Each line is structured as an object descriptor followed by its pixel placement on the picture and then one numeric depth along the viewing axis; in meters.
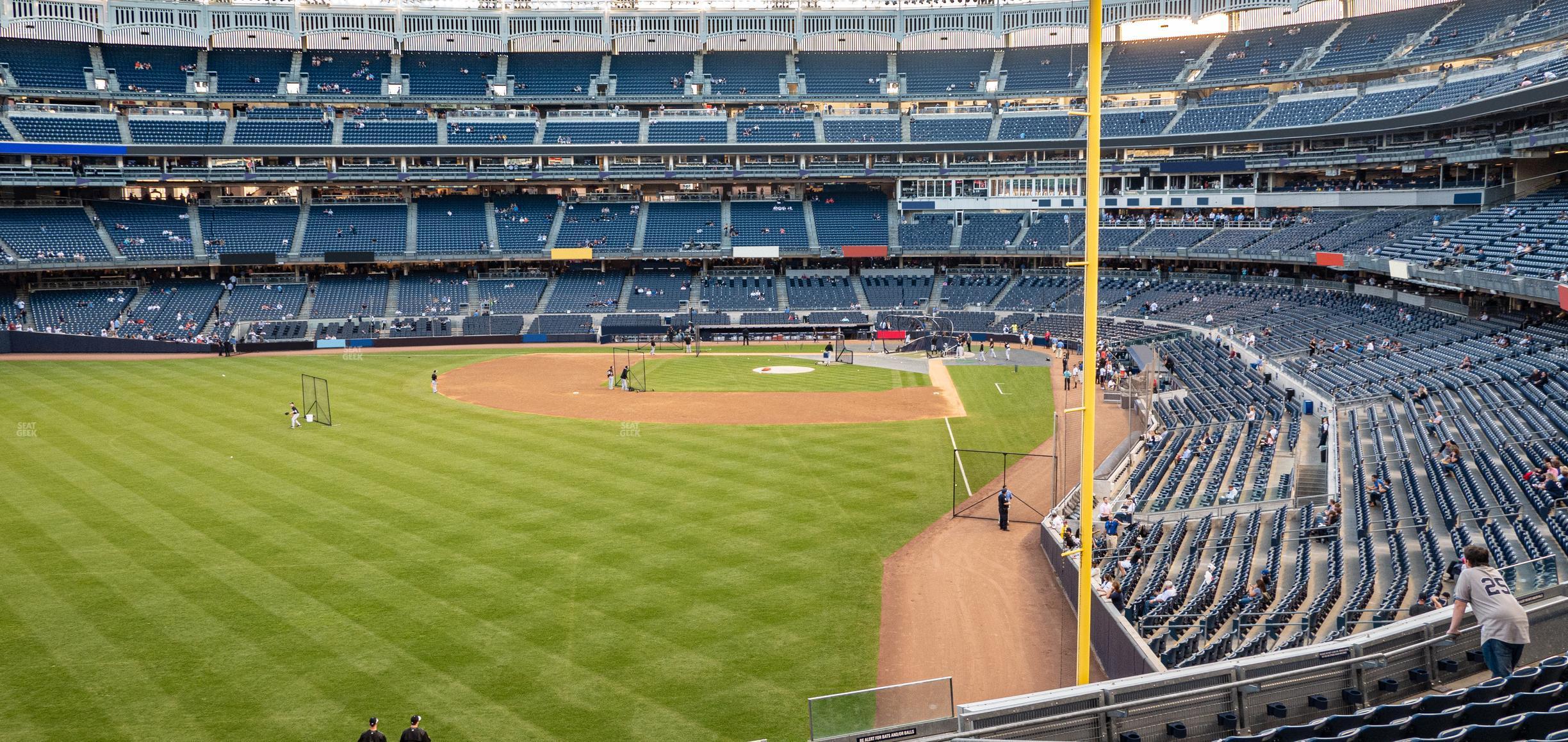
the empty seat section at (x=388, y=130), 74.19
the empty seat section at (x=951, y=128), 76.94
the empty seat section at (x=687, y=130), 77.44
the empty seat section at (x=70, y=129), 66.12
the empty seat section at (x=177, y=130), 69.50
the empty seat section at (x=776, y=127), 78.12
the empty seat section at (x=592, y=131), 77.25
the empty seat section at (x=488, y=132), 76.00
